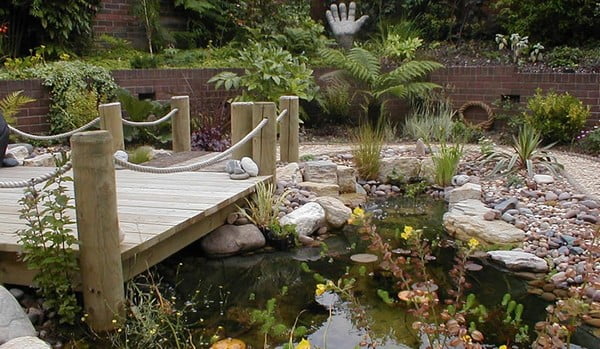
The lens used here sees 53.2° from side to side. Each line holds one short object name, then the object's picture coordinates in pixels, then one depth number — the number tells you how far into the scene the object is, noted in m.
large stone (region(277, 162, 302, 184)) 5.92
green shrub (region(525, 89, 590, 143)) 7.59
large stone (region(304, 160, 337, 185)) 6.16
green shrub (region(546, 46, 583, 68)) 8.97
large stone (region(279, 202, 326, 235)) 4.93
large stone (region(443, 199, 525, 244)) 4.73
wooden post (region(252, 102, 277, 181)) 5.07
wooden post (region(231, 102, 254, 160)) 5.34
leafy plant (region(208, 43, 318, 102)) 8.17
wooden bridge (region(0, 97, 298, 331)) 2.97
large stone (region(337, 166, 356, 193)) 6.31
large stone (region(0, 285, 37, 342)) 2.82
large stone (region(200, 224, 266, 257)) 4.53
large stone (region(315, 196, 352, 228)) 5.26
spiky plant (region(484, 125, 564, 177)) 6.34
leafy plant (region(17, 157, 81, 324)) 2.97
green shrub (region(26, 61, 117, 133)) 7.07
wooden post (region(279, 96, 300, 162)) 6.21
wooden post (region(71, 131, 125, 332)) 2.93
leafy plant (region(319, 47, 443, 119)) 8.88
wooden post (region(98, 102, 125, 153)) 5.66
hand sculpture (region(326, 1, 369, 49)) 11.77
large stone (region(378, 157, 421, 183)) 6.78
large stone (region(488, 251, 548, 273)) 4.22
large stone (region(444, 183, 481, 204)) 5.77
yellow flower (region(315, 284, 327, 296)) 2.11
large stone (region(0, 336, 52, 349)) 2.54
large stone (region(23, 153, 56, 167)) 5.94
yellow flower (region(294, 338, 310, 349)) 1.71
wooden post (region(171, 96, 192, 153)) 6.52
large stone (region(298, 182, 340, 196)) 5.82
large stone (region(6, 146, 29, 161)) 6.03
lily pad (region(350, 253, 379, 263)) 4.49
